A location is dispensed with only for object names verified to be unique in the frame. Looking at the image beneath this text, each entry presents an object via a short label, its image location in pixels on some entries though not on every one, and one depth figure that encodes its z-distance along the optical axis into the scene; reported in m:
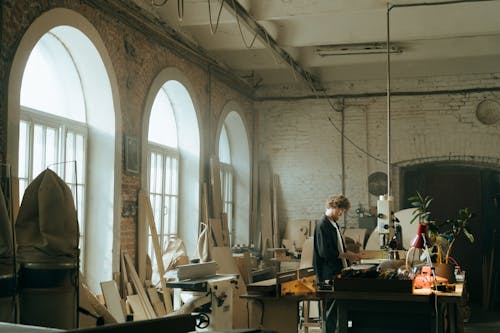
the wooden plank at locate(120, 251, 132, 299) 7.14
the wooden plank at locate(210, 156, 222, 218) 9.97
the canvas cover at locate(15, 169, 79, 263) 4.24
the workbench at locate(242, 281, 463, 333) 5.23
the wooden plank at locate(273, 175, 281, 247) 12.07
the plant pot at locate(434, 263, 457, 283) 5.97
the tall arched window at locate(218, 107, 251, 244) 11.86
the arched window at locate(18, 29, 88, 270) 6.19
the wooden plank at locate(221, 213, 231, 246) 10.07
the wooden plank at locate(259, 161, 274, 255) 11.94
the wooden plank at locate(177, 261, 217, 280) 7.03
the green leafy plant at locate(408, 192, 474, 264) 6.17
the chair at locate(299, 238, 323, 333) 8.12
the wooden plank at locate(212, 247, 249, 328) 8.70
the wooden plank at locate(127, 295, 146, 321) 7.05
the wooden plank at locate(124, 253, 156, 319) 7.24
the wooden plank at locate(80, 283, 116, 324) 5.38
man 6.80
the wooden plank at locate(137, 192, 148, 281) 7.55
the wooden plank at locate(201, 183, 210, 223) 9.62
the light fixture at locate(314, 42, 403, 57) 10.27
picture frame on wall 7.34
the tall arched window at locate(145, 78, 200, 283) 8.92
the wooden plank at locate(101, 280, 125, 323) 6.59
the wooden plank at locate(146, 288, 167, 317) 7.49
